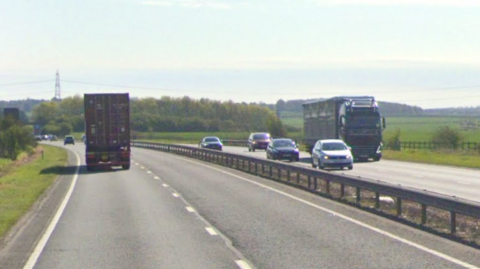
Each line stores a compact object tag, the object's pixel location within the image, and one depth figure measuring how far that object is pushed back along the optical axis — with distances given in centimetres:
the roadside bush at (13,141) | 7988
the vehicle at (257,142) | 7750
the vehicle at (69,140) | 12050
